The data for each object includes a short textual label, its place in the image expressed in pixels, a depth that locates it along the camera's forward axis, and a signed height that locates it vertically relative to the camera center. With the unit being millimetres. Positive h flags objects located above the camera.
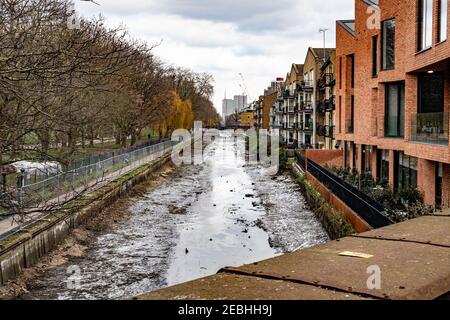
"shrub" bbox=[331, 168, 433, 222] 12685 -2466
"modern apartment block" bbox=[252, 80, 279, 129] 107812 +4299
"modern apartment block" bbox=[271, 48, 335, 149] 43688 +2641
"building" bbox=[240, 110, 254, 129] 180250 +2829
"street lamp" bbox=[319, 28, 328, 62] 54569 +7696
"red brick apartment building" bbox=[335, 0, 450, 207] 15695 +1325
